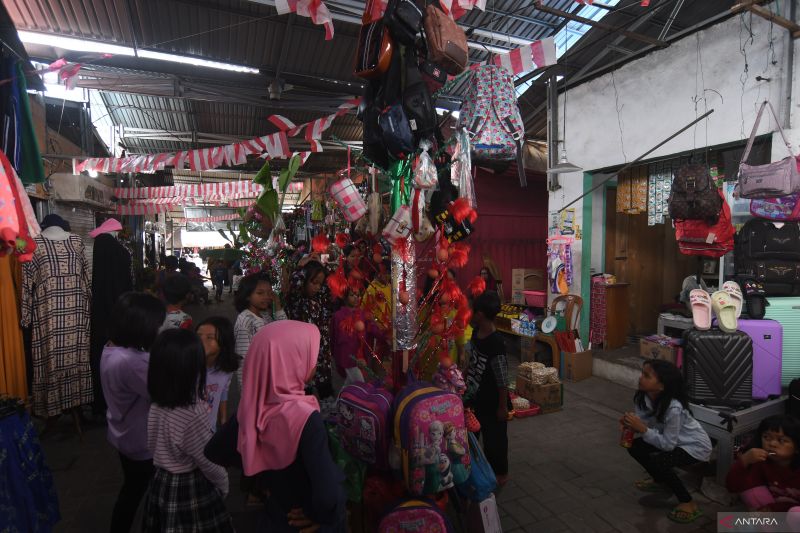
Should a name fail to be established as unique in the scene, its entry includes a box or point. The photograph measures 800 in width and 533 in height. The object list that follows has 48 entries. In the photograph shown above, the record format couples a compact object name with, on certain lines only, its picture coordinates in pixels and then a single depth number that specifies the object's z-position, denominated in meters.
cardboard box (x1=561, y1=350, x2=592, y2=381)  5.74
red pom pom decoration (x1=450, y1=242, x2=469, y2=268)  2.46
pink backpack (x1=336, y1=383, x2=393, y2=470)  2.11
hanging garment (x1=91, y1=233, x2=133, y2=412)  4.36
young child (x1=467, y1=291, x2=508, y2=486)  3.10
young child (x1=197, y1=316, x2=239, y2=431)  2.72
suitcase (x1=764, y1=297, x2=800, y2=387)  3.92
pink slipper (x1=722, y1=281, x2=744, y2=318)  3.79
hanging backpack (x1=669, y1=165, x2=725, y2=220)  3.98
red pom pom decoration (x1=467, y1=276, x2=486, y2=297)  2.56
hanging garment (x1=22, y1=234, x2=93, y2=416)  3.95
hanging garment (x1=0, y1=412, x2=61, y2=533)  1.98
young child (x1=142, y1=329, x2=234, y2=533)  1.86
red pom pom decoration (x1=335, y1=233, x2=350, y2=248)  2.74
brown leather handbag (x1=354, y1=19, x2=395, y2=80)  2.17
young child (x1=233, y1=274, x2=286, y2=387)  3.24
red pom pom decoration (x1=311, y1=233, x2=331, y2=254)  3.01
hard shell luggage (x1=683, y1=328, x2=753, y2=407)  3.62
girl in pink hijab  1.53
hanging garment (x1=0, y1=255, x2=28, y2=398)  3.39
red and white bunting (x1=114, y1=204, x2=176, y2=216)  10.43
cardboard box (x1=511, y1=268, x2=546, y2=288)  7.07
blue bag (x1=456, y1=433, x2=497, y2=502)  2.25
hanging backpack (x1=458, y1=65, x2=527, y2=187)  2.64
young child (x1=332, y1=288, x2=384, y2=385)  2.48
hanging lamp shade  4.98
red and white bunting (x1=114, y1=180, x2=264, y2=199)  10.05
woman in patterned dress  3.72
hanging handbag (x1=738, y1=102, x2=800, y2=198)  3.36
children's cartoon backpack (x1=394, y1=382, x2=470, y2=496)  1.94
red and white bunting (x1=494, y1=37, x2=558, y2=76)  4.10
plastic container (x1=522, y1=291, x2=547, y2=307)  6.50
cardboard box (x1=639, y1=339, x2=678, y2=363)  4.60
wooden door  6.80
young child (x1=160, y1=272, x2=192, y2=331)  3.52
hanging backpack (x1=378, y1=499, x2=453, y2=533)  2.04
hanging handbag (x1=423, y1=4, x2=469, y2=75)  2.12
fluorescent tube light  4.88
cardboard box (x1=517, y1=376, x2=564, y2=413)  4.76
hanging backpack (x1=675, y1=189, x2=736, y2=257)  4.18
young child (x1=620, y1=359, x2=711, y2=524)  2.96
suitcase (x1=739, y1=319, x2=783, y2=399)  3.77
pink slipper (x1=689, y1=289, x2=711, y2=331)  3.88
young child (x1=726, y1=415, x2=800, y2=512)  2.54
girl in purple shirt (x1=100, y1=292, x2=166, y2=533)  2.25
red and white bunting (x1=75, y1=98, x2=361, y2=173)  6.23
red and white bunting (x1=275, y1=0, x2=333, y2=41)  2.91
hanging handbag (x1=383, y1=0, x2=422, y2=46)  2.07
